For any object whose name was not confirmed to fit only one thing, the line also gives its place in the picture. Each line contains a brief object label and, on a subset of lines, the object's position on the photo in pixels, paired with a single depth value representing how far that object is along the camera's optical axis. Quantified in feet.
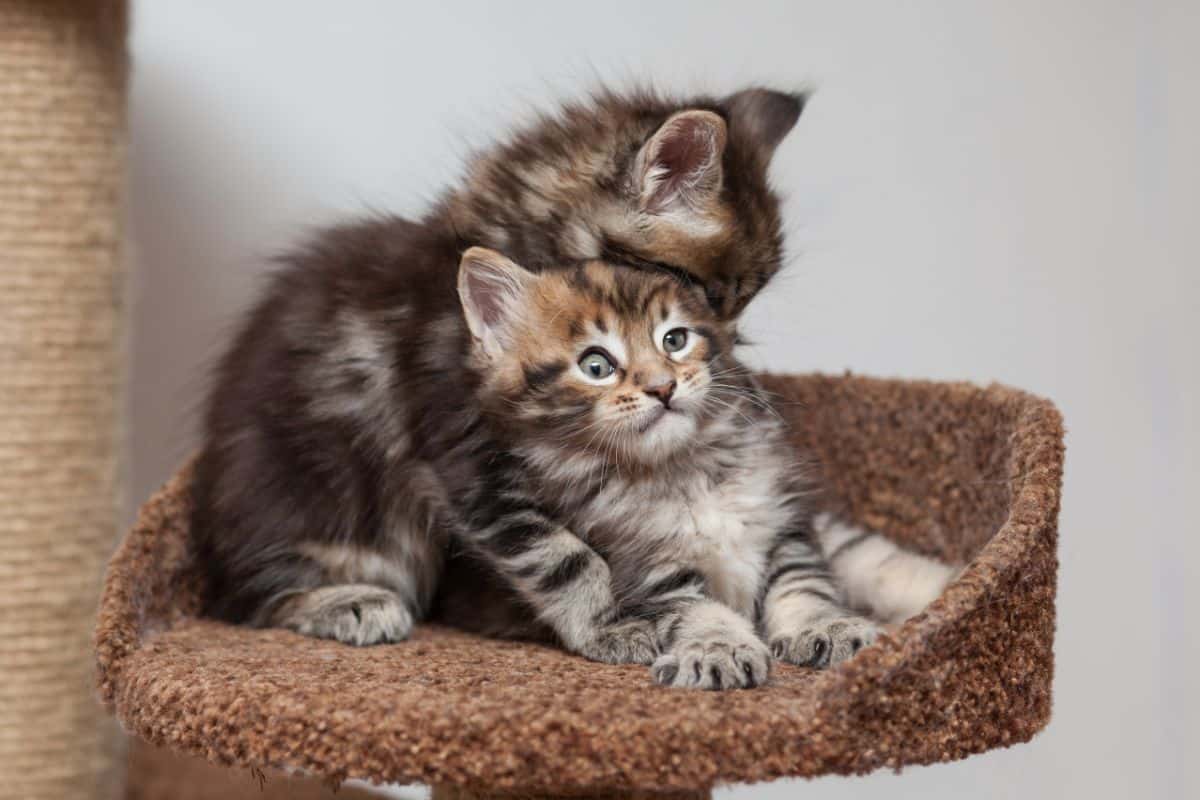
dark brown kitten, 2.76
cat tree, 2.36
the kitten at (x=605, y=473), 2.68
